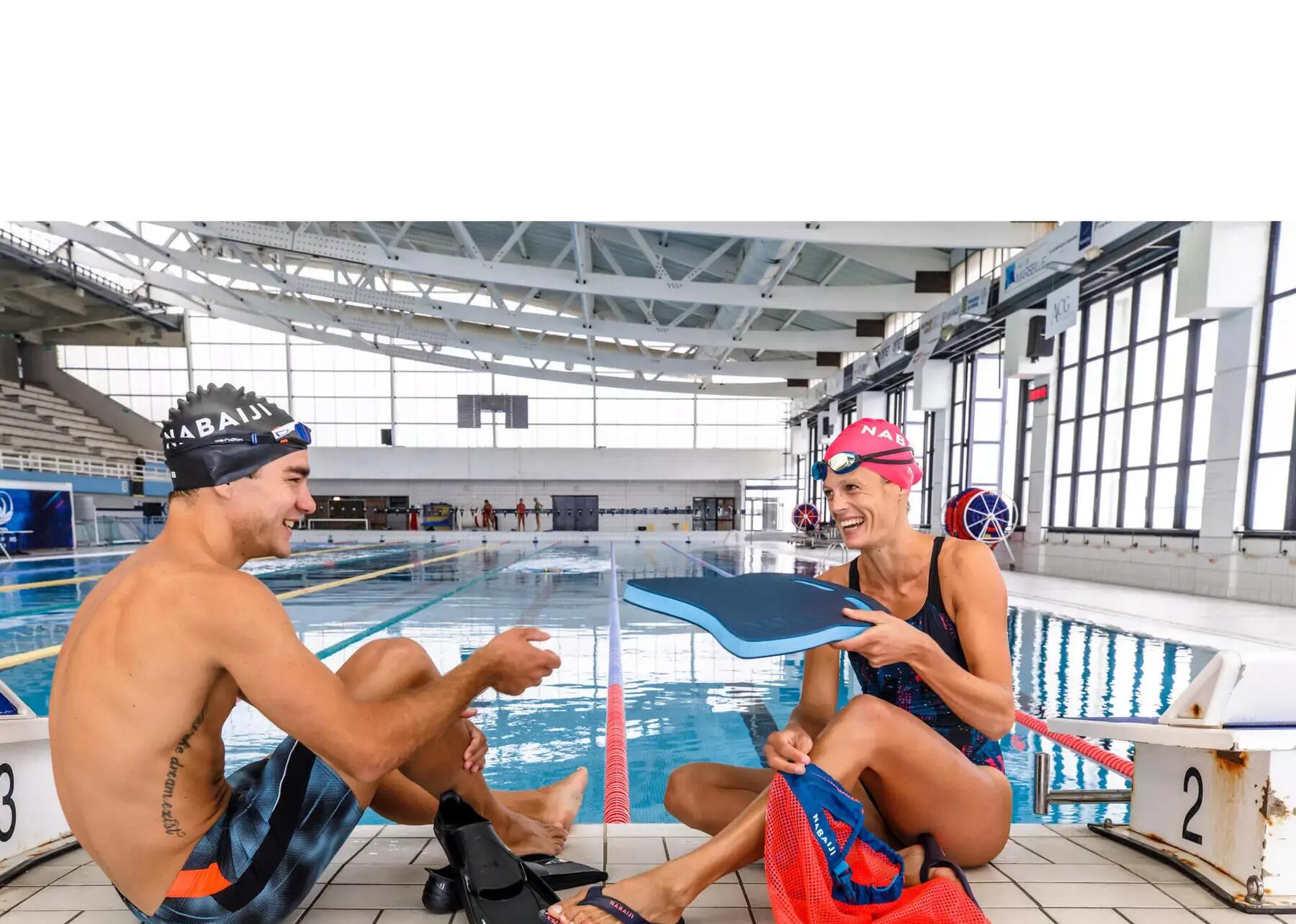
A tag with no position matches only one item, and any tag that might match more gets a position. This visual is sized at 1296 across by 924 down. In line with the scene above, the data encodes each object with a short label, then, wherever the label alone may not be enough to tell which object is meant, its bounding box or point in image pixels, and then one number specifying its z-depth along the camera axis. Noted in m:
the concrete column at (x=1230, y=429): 7.89
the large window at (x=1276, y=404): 7.58
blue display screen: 13.70
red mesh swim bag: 1.43
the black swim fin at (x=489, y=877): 1.53
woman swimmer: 1.48
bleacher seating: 22.70
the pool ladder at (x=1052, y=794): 2.18
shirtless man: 1.27
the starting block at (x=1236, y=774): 1.58
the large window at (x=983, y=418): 14.20
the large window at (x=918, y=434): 16.38
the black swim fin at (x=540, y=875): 1.68
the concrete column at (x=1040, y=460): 11.61
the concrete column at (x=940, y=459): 15.06
